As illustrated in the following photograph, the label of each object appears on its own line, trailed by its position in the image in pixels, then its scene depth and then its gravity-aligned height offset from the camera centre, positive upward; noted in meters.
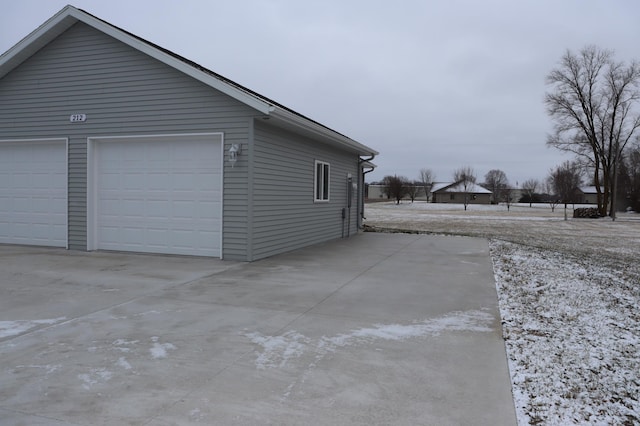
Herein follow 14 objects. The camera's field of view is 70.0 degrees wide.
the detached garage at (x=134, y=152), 9.03 +1.00
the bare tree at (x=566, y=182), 51.74 +2.52
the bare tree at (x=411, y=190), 74.01 +1.86
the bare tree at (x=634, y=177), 51.25 +3.16
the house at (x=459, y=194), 77.00 +1.33
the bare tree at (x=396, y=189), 64.50 +1.81
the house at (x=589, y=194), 81.68 +1.57
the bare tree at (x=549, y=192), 62.42 +1.92
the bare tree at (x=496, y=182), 84.38 +4.19
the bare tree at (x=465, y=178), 76.44 +4.38
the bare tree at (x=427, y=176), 101.51 +5.66
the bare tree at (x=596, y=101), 36.66 +8.26
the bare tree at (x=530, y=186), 85.98 +3.26
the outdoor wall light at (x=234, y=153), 8.76 +0.89
